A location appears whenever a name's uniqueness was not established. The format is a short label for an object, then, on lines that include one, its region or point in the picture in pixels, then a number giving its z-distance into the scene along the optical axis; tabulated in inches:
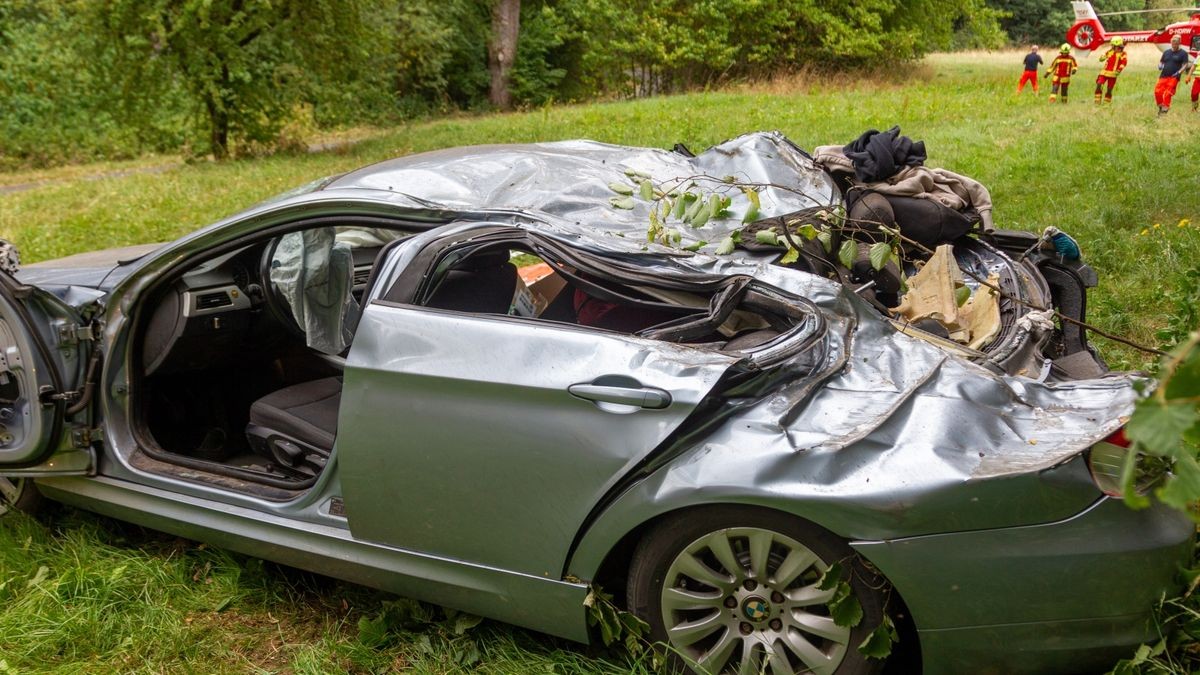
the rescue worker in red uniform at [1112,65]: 644.1
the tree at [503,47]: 1089.1
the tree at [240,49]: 582.6
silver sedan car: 87.6
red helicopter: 956.0
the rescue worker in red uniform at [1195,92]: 550.8
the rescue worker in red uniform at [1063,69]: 652.7
